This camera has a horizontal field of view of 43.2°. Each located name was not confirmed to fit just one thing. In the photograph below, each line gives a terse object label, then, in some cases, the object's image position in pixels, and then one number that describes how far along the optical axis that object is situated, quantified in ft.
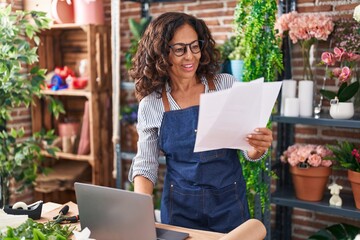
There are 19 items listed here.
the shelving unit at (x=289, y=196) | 7.84
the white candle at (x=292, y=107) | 8.16
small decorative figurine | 8.12
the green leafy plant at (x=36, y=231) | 3.65
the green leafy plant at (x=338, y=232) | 8.19
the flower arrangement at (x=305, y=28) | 7.93
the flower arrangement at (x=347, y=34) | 7.82
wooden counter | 4.59
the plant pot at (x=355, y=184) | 7.74
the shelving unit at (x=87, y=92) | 10.69
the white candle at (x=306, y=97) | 8.16
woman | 5.83
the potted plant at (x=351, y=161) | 7.78
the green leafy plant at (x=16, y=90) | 8.23
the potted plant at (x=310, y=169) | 8.19
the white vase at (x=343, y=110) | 7.68
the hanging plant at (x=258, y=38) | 7.72
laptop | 4.02
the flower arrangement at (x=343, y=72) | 7.72
